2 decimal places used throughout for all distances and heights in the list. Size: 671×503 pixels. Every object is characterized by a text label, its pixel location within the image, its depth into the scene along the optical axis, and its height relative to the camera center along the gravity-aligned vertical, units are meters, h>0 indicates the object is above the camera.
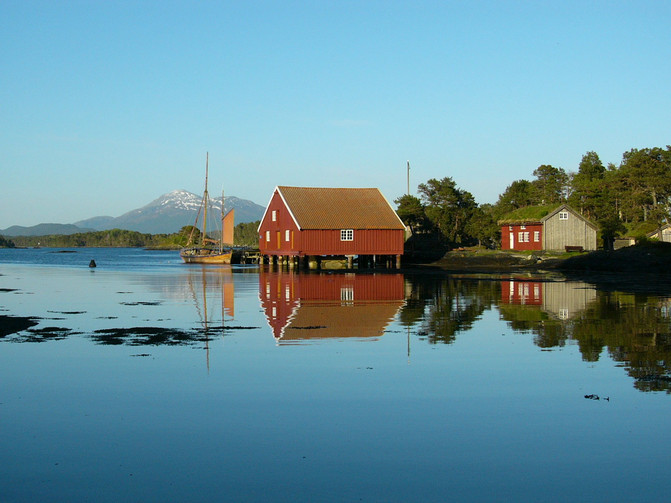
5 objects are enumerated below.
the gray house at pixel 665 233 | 74.84 +1.03
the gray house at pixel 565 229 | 71.44 +1.46
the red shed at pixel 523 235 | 73.00 +0.95
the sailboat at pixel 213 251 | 86.25 -0.41
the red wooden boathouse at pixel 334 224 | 63.81 +1.98
